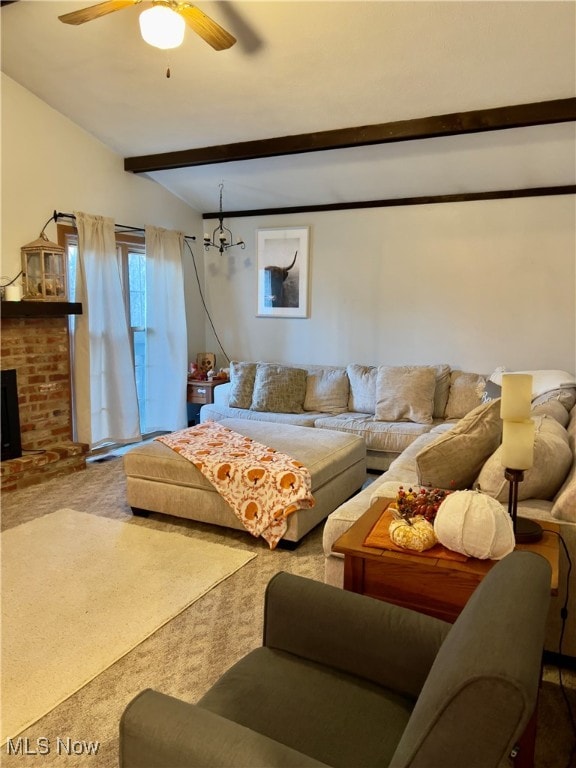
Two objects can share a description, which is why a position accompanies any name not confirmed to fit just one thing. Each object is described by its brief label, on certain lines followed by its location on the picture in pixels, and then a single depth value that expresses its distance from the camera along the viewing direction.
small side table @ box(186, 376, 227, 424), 5.60
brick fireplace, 4.08
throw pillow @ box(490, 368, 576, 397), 3.90
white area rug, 2.06
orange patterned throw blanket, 3.07
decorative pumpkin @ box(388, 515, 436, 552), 1.76
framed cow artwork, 5.63
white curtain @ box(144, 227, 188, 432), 5.47
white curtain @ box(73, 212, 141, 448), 4.65
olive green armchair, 0.84
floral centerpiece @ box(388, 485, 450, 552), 1.76
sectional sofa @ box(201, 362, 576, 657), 2.15
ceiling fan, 2.48
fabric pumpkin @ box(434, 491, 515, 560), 1.65
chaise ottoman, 3.26
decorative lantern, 4.17
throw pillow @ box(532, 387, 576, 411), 3.55
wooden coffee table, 1.67
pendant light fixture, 5.66
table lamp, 1.75
